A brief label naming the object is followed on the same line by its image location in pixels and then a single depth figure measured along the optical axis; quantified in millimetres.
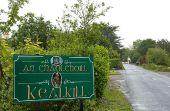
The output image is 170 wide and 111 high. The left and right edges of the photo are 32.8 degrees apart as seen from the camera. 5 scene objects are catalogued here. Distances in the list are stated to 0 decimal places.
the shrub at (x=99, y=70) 10321
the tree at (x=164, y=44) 67384
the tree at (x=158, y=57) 59119
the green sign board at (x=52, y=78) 5343
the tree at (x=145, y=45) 95664
